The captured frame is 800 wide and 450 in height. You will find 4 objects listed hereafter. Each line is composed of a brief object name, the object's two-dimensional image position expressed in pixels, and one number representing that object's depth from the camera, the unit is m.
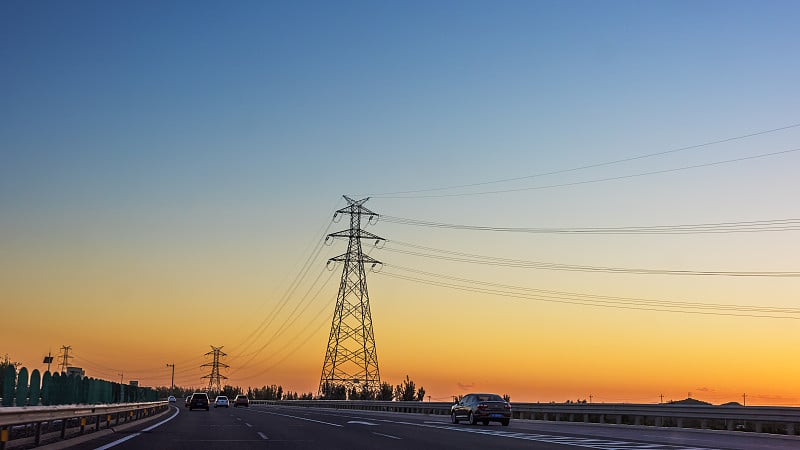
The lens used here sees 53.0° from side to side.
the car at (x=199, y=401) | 72.12
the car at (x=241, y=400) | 95.19
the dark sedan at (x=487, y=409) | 37.72
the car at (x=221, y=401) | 91.75
